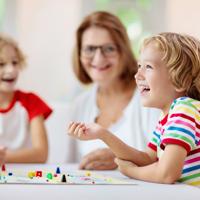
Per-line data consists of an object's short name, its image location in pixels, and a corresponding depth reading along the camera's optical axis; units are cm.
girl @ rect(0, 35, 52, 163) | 227
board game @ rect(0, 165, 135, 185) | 156
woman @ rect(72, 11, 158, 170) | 234
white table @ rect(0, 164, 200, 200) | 147
